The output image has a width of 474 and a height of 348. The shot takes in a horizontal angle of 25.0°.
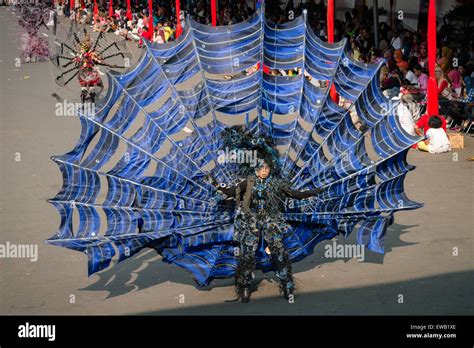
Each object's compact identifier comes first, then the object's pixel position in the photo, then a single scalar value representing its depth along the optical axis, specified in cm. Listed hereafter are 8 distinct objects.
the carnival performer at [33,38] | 3750
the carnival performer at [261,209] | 1207
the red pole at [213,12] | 3077
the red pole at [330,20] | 2340
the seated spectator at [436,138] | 2020
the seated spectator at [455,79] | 2245
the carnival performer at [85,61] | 2586
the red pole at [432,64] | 2073
